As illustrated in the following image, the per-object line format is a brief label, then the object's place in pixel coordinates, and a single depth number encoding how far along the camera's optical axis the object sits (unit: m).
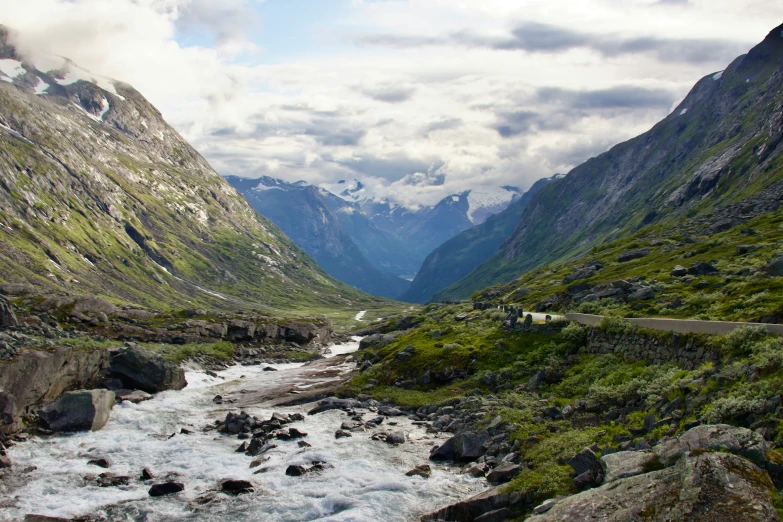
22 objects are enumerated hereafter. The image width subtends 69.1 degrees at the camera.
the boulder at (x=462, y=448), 37.41
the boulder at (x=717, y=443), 21.81
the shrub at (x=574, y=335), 54.12
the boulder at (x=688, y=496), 18.27
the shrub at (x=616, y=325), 47.45
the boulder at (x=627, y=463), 24.27
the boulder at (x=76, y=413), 45.09
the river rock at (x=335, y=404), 54.79
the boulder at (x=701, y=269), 68.25
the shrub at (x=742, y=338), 33.91
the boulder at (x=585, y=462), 27.88
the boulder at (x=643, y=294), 59.88
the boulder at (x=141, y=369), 61.66
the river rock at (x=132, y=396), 56.16
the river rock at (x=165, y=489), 33.12
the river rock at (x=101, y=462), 37.90
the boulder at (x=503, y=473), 32.00
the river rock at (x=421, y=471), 35.06
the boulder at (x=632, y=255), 111.81
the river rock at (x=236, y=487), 33.44
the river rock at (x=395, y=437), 42.41
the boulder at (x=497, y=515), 27.00
